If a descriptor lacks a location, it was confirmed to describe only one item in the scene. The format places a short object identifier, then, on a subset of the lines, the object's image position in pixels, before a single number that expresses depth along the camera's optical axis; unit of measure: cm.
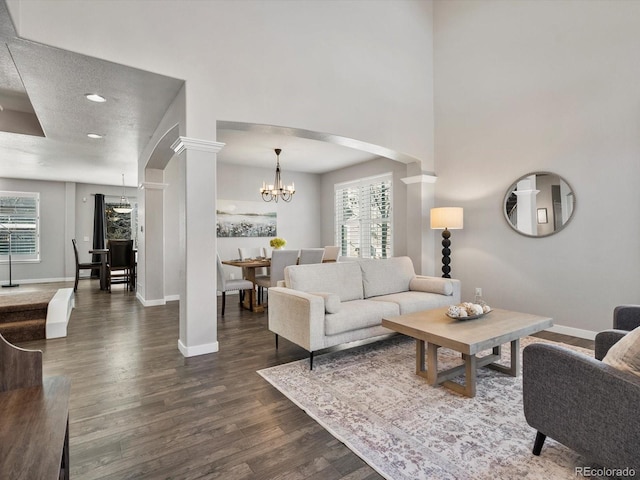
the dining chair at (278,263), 498
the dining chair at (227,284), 490
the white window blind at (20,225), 827
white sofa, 290
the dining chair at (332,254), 668
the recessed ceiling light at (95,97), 349
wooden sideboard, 89
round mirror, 383
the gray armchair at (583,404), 131
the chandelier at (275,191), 636
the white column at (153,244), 569
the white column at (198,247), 321
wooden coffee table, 229
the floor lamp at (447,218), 448
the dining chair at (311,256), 545
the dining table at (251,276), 521
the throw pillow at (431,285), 384
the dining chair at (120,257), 700
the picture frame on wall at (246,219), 710
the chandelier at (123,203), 959
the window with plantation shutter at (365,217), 690
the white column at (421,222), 511
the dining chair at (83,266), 740
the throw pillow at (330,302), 294
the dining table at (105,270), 734
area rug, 167
